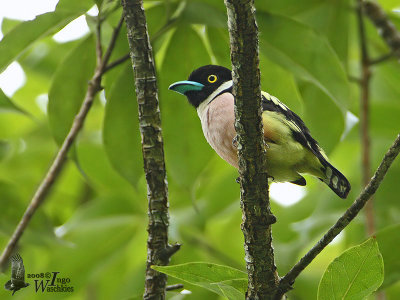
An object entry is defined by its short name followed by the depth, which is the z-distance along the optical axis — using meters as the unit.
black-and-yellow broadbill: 5.64
